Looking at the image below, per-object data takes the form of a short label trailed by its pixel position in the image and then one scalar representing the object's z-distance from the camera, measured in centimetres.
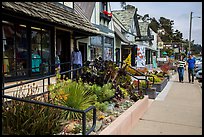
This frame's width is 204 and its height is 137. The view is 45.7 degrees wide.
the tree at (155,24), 7914
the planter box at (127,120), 391
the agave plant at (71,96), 456
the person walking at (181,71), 1514
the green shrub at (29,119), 337
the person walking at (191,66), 1495
